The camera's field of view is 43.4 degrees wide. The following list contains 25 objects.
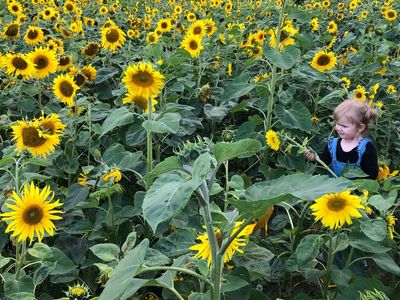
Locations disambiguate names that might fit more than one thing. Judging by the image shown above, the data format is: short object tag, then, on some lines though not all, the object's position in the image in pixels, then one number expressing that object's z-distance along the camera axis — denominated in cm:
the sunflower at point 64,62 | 306
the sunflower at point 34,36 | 374
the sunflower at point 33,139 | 191
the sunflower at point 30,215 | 154
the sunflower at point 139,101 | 212
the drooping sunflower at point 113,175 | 188
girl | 235
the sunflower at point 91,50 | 347
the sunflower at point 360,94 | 289
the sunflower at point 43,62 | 282
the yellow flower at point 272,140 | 227
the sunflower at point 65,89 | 253
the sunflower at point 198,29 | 393
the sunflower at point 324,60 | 304
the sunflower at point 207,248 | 133
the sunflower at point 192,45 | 340
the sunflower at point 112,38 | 348
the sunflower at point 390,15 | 501
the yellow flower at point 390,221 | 162
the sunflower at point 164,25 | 449
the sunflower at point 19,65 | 279
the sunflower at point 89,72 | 299
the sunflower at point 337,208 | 150
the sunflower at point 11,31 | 377
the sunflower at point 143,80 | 200
